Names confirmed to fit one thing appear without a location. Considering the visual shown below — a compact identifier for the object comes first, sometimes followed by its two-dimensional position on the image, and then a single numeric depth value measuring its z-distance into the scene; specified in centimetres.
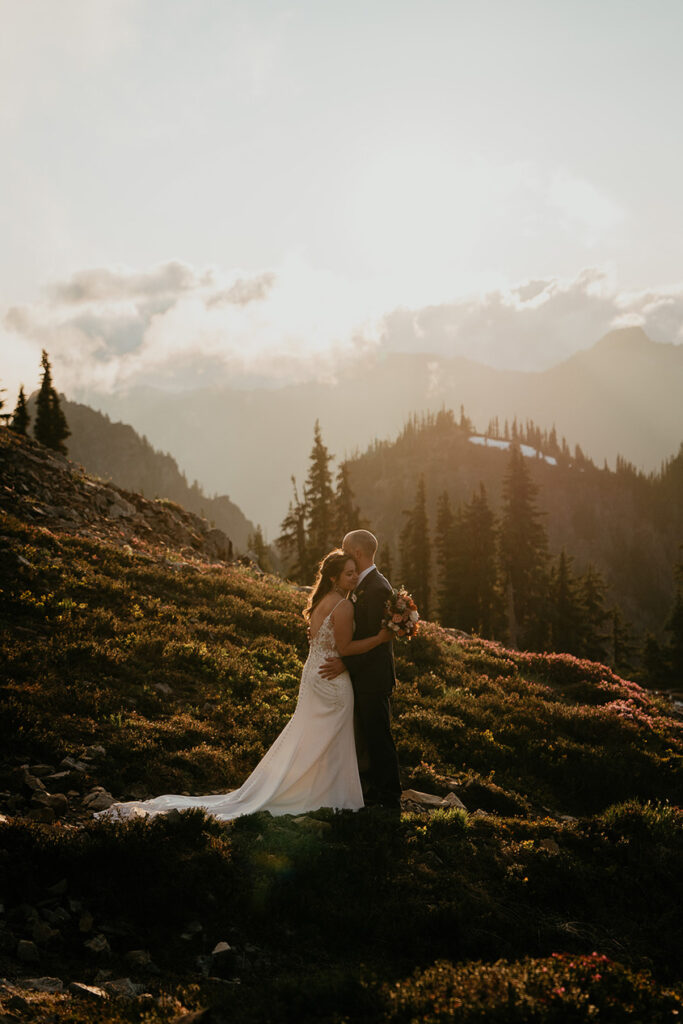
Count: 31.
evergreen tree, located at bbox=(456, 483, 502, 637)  5978
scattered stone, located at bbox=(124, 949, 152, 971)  565
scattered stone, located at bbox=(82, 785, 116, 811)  850
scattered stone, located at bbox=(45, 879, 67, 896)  642
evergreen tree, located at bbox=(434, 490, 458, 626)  6072
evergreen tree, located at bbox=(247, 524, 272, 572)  9042
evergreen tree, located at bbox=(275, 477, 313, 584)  6150
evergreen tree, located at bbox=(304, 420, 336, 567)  6117
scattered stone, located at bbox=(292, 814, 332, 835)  804
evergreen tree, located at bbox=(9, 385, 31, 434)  6162
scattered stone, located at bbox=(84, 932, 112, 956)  572
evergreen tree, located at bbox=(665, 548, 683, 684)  5738
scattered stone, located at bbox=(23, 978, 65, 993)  490
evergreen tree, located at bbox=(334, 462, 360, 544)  6278
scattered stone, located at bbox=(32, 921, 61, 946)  567
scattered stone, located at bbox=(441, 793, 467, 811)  992
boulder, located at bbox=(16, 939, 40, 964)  537
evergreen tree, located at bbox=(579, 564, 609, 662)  5950
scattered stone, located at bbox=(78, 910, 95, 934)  598
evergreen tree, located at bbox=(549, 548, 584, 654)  5966
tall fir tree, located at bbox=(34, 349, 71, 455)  6162
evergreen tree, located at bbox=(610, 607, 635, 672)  7445
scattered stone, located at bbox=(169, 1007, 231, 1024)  455
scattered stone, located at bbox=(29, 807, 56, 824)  781
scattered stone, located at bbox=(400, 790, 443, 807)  980
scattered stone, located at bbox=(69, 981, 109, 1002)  484
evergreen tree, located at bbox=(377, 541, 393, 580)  6800
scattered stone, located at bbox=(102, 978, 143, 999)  504
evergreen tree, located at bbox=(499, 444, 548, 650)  6362
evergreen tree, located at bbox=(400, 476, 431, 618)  6969
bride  891
